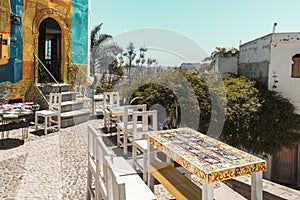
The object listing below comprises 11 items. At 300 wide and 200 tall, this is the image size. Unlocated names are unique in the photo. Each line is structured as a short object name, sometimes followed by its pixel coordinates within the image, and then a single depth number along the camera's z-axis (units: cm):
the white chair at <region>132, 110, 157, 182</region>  352
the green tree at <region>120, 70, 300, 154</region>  691
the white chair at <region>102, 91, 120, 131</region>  675
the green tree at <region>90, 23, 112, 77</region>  1554
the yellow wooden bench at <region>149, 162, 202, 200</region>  258
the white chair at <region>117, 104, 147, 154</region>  480
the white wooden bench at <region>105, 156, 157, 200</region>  169
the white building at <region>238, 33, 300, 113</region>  827
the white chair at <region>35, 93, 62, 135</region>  626
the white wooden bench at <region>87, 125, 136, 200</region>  234
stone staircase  719
